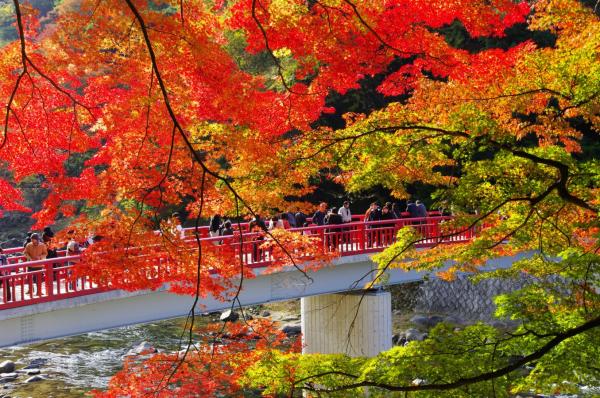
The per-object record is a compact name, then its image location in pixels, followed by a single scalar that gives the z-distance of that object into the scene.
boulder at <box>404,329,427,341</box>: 23.17
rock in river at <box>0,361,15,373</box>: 19.73
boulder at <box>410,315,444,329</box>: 25.02
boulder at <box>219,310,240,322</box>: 25.80
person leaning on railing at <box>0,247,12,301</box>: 11.98
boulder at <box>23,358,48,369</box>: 20.22
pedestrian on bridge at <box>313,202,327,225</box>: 17.71
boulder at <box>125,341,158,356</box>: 21.37
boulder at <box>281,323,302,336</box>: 24.61
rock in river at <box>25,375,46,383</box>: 18.88
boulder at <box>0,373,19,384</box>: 18.89
